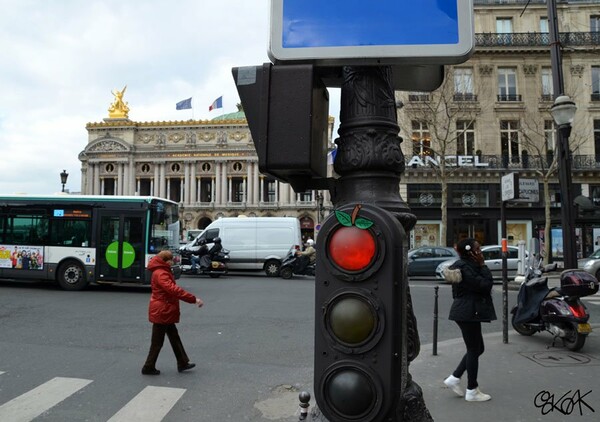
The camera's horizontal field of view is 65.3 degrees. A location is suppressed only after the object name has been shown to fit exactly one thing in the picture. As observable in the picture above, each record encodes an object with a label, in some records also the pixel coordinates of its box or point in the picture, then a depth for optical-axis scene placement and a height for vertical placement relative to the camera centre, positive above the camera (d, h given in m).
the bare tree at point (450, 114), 31.55 +8.12
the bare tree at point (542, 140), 32.59 +6.58
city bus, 14.64 -0.17
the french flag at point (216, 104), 62.41 +17.28
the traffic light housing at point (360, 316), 1.58 -0.28
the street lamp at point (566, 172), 8.81 +1.18
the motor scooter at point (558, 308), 7.03 -1.18
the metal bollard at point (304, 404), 2.09 -0.84
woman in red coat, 6.19 -1.06
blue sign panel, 1.80 +0.75
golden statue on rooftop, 71.44 +19.13
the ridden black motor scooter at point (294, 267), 20.20 -1.47
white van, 22.89 -0.29
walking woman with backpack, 5.01 -0.78
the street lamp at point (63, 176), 26.72 +3.26
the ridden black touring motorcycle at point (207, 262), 19.95 -1.28
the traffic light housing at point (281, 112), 1.69 +0.44
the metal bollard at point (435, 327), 6.78 -1.36
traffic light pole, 1.96 +0.37
